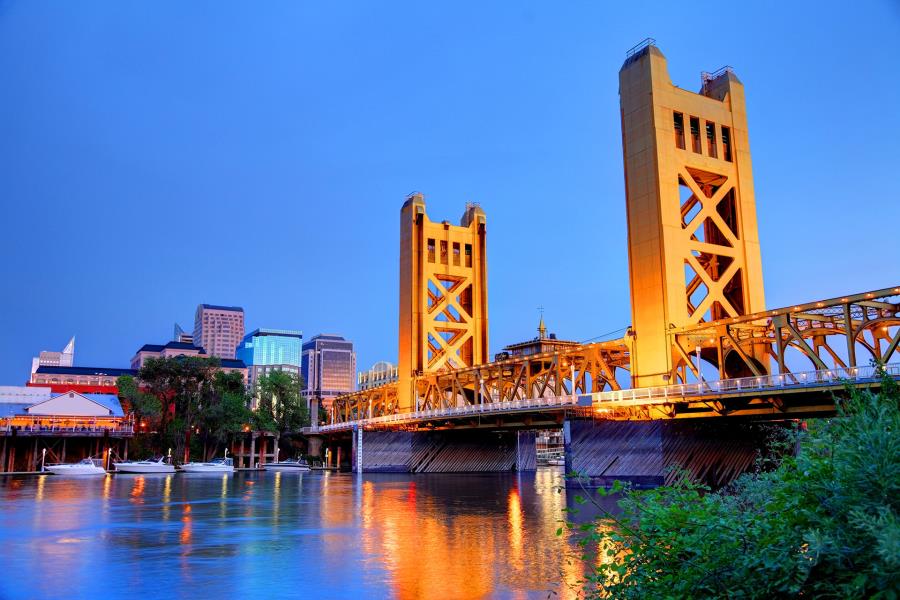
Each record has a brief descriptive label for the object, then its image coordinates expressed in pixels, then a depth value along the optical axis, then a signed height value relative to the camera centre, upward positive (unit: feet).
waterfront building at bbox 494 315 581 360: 384.27 +50.18
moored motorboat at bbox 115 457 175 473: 252.83 -6.86
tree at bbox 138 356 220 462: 317.63 +24.87
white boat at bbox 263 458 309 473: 321.60 -9.31
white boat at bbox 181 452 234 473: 276.62 -8.10
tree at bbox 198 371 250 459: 318.04 +13.15
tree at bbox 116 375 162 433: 298.56 +17.57
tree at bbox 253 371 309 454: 374.43 +20.61
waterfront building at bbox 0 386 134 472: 268.41 +5.91
